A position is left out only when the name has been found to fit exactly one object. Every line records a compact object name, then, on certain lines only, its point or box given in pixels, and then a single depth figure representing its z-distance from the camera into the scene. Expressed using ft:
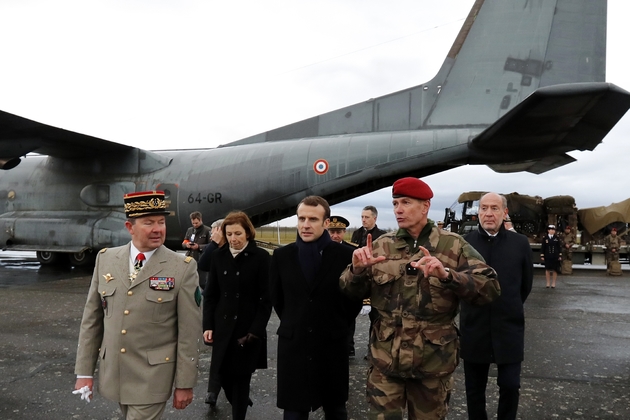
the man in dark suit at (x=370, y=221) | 18.89
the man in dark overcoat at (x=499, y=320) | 11.07
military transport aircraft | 34.06
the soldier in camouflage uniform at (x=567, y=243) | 49.36
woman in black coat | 11.59
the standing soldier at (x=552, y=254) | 37.63
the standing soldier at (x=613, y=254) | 47.91
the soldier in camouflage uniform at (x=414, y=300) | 8.41
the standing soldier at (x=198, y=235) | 26.32
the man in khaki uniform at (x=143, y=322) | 8.43
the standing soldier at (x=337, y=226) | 17.58
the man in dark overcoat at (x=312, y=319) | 9.66
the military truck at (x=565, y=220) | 53.06
